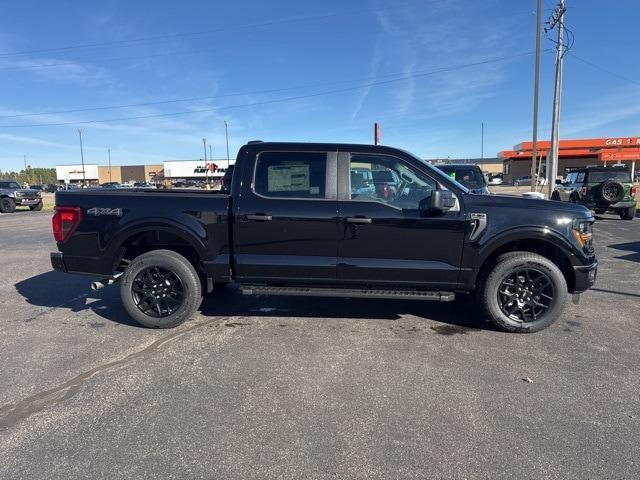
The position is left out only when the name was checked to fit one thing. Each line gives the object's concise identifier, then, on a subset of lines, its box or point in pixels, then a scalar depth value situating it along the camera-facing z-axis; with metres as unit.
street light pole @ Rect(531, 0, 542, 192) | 21.05
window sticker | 4.71
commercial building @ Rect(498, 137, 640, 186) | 46.56
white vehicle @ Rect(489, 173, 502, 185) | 64.44
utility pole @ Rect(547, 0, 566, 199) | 21.35
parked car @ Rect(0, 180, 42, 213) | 23.52
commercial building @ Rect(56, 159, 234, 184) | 88.38
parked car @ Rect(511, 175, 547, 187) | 57.59
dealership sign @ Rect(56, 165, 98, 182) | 100.56
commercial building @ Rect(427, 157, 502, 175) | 98.75
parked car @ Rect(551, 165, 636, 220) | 15.10
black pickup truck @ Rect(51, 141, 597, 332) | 4.52
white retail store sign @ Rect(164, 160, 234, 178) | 88.44
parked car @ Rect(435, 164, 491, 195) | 12.58
